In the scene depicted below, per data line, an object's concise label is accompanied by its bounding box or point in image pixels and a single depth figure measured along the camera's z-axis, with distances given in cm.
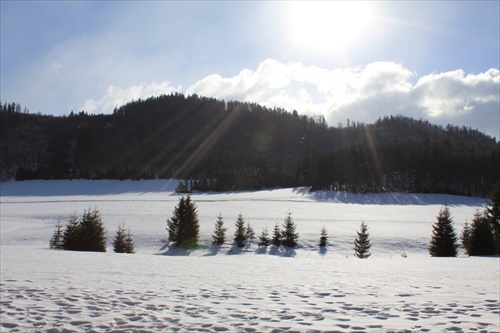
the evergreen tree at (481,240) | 2942
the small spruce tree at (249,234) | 3966
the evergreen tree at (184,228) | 3784
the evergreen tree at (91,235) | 3106
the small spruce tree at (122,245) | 3253
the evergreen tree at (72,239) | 3091
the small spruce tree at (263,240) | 3785
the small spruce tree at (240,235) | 3772
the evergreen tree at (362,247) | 3228
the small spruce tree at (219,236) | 3853
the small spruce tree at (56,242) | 3231
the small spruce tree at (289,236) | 3722
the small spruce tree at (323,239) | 3640
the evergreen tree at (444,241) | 3033
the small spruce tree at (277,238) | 3762
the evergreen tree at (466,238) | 3041
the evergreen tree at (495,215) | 3262
